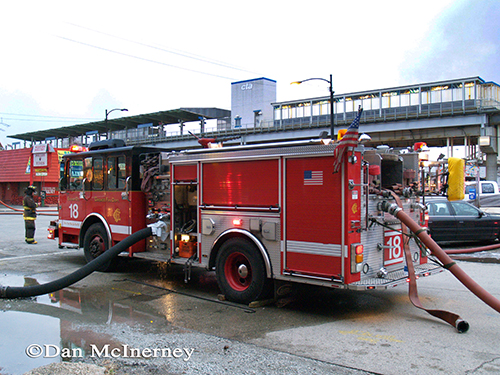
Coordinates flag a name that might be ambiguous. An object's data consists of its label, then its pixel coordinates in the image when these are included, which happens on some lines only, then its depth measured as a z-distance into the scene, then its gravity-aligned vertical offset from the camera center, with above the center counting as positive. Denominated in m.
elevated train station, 37.28 +7.36
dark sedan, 12.54 -0.98
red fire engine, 5.64 -0.34
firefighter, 13.84 -0.75
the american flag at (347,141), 5.38 +0.62
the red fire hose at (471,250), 11.51 -1.60
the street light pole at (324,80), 21.89 +5.67
